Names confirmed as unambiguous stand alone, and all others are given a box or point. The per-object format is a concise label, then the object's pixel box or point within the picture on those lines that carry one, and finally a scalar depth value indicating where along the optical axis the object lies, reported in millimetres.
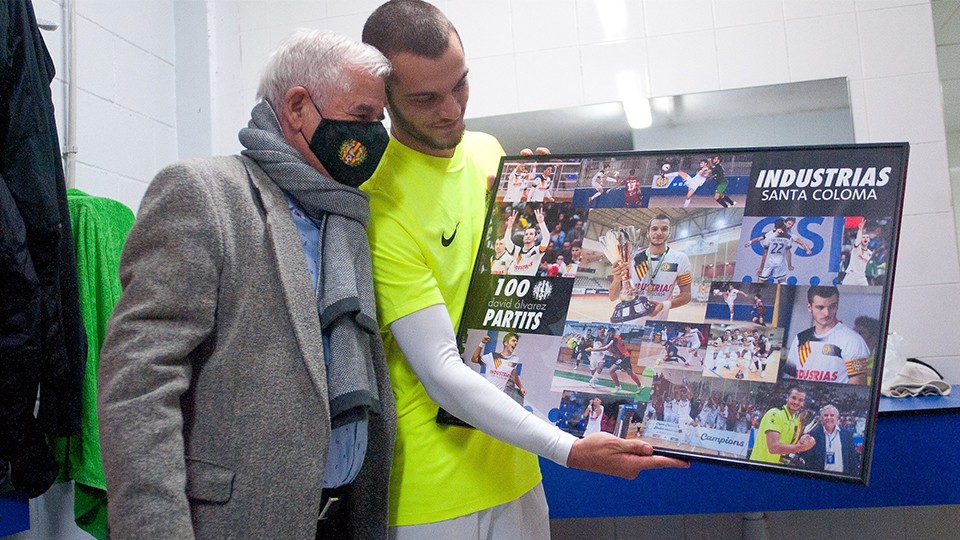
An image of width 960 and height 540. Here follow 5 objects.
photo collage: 1319
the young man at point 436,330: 1429
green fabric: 2264
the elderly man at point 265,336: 1126
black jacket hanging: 2012
